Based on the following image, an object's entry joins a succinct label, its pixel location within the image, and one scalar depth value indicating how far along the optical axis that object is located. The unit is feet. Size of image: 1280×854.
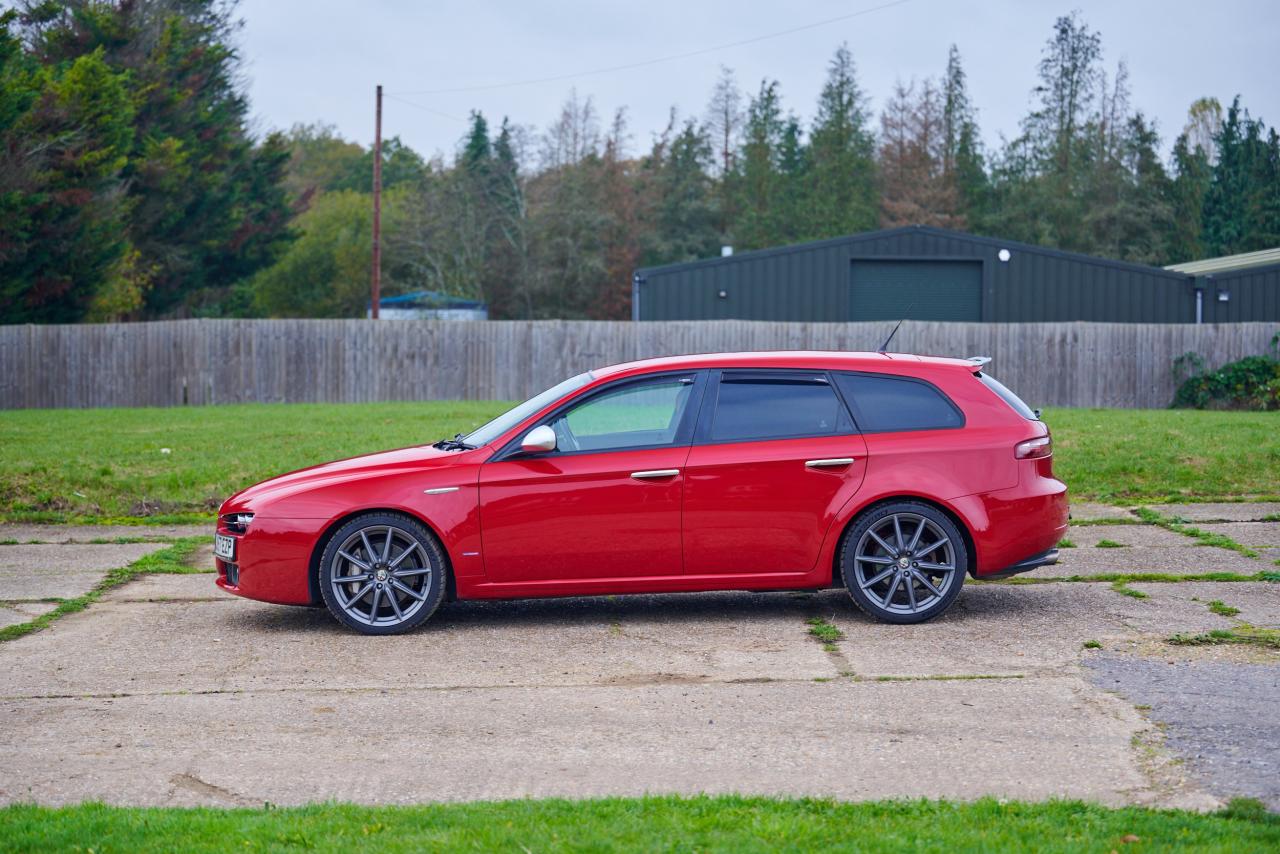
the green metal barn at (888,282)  110.73
